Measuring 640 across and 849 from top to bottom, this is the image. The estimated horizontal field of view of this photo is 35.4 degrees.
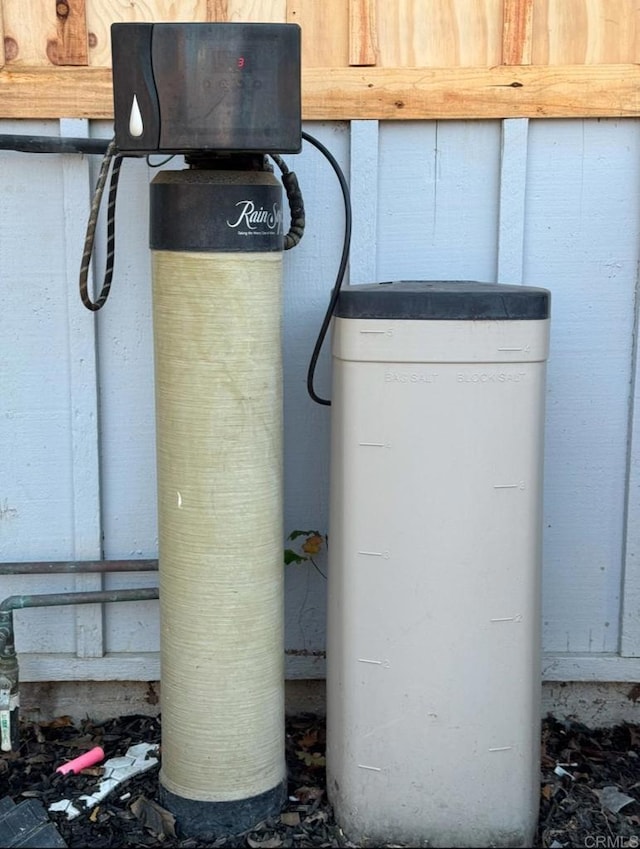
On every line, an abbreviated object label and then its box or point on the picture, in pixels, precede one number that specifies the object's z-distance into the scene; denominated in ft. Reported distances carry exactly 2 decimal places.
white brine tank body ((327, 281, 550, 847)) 7.18
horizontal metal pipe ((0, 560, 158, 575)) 9.17
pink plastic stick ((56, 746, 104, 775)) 8.74
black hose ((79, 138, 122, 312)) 7.59
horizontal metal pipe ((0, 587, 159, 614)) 9.01
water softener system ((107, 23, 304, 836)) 6.70
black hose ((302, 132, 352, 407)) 7.98
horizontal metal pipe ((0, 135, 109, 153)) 8.36
